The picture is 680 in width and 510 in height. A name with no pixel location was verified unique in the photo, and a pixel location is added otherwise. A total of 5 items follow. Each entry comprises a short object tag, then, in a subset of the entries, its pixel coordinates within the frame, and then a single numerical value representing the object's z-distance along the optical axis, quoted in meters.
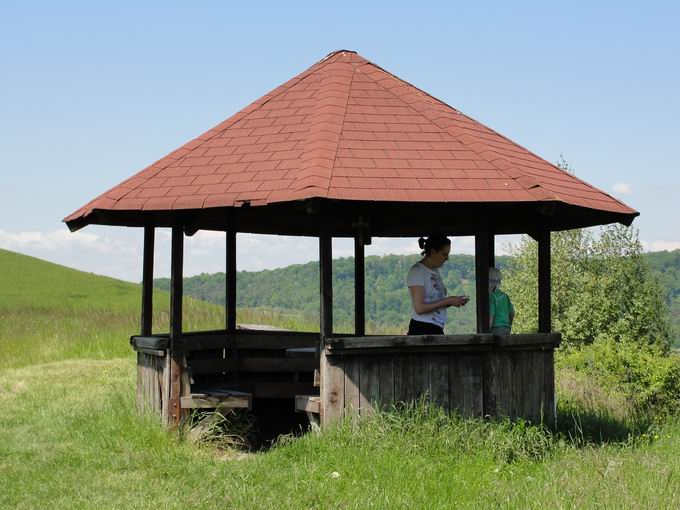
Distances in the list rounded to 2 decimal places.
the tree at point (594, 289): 31.42
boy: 10.15
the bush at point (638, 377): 14.12
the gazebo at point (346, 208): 9.08
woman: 9.41
